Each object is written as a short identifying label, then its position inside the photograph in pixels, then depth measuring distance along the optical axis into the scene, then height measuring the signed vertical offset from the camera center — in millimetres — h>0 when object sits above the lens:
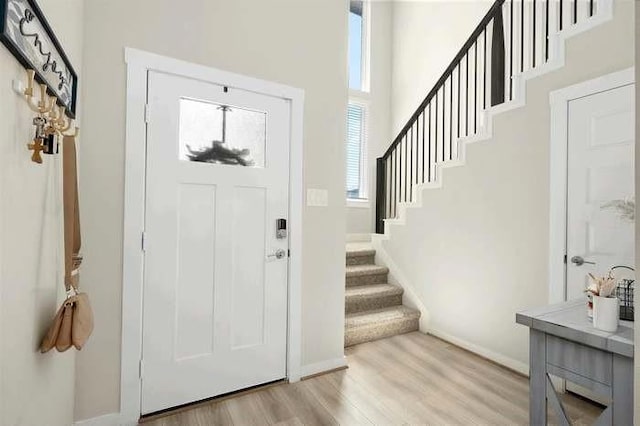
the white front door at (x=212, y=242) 2006 -192
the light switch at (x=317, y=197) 2559 +138
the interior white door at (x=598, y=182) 2041 +252
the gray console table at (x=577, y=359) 1220 -562
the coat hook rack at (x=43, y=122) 984 +299
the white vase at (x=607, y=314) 1298 -371
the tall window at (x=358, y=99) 5246 +1862
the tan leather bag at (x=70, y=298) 1181 -334
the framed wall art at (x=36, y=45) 839 +507
